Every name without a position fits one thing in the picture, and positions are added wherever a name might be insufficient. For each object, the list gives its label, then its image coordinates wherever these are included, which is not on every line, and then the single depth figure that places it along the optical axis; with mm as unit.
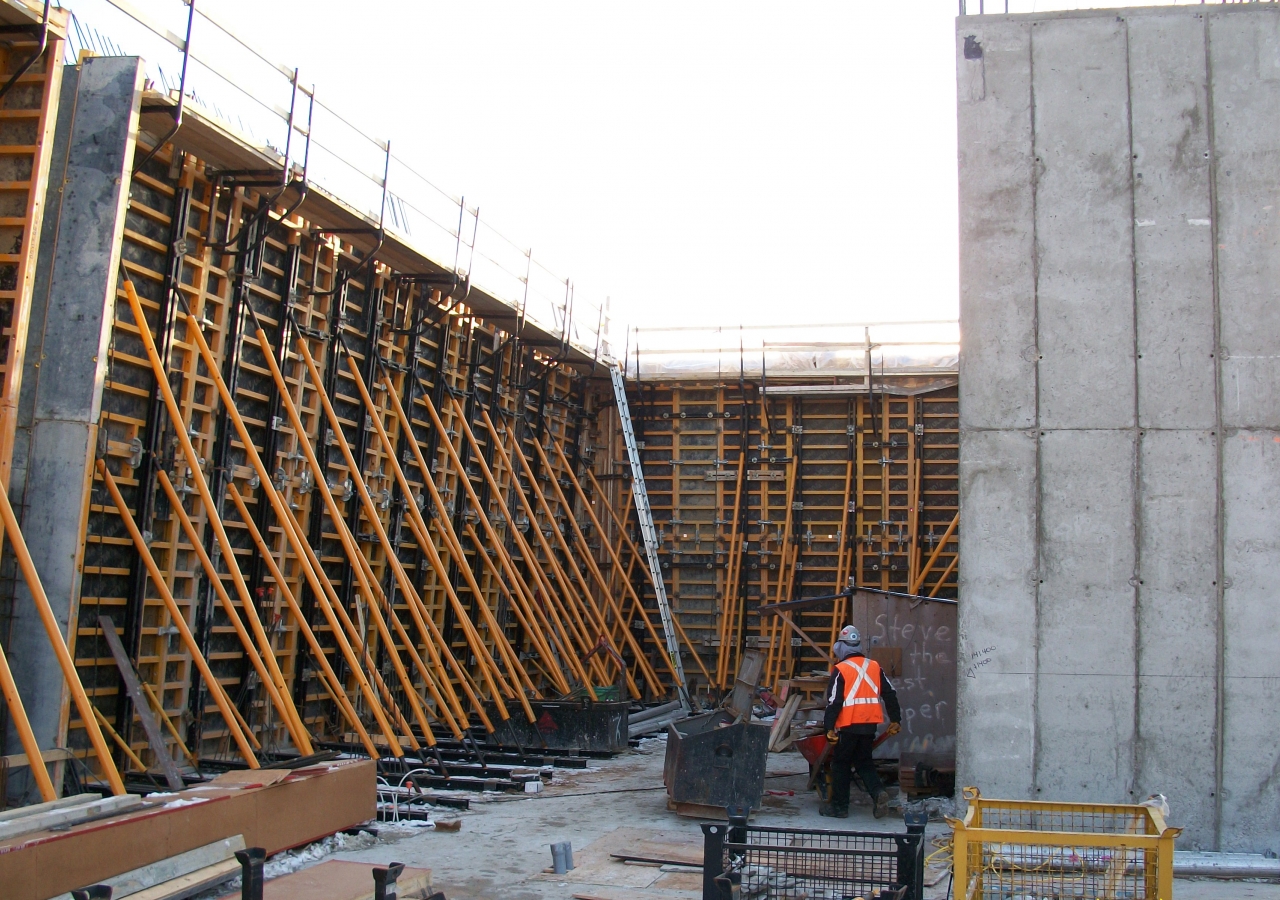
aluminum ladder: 17469
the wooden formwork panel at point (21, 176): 8305
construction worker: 9945
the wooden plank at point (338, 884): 5930
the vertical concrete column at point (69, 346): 8289
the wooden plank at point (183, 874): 6184
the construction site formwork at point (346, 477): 8844
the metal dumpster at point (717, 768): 9547
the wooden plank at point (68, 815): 5944
